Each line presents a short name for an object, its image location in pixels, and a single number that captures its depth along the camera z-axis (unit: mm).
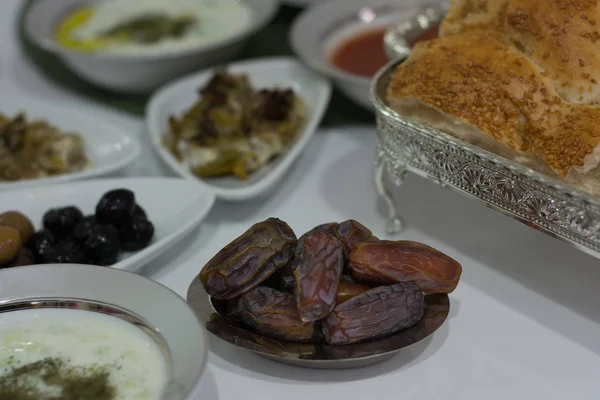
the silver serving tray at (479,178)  412
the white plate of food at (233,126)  567
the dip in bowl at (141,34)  650
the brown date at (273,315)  399
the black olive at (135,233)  480
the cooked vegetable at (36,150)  557
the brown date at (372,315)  398
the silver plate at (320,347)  398
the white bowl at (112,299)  382
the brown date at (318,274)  394
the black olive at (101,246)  465
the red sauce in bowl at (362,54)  643
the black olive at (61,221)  481
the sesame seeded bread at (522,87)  431
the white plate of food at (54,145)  554
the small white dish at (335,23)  648
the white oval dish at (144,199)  507
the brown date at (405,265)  411
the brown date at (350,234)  428
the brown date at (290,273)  414
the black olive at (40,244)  467
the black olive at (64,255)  457
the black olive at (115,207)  478
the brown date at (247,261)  409
